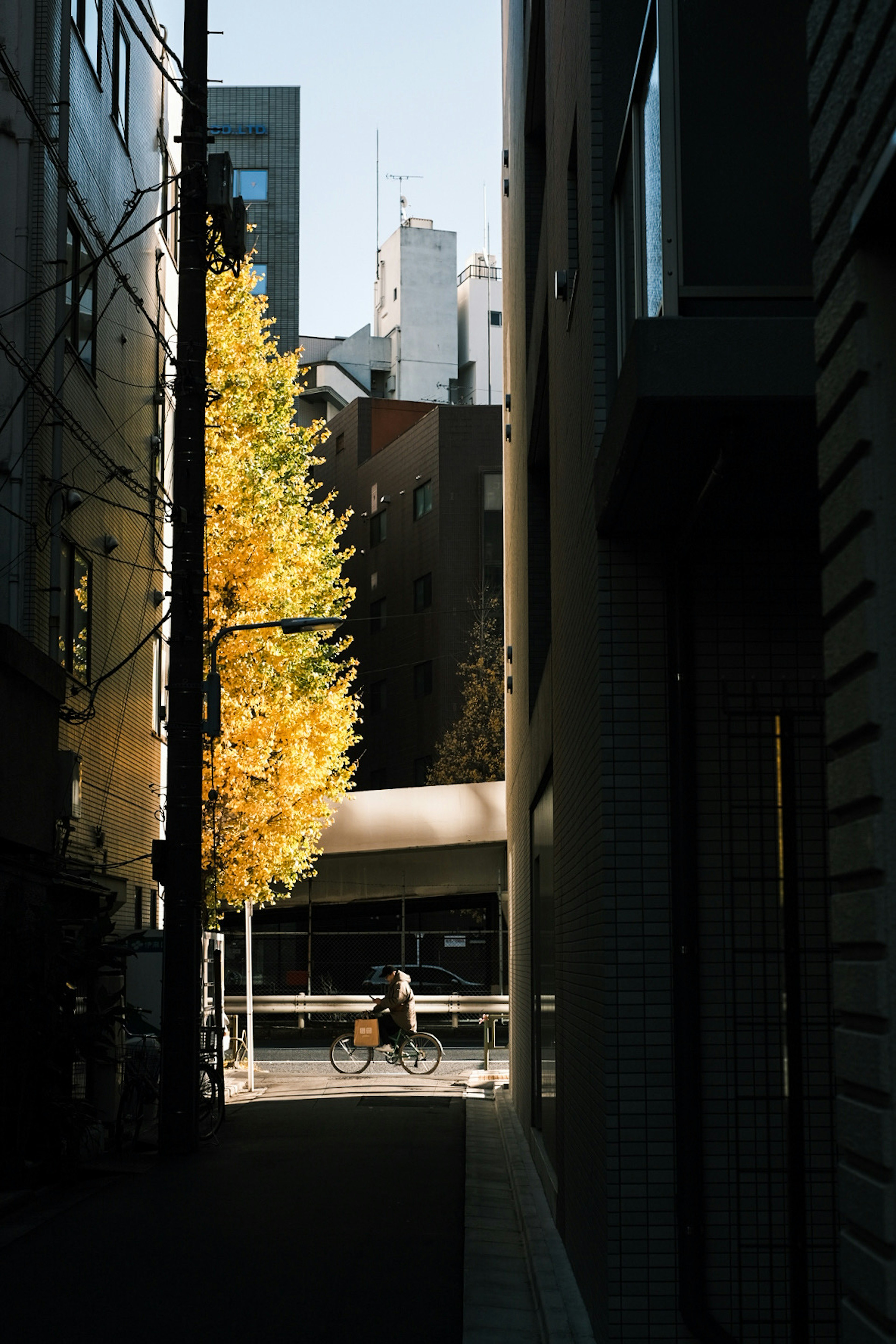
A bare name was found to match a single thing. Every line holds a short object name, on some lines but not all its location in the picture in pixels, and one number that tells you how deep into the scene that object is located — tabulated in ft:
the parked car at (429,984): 112.88
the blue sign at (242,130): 189.78
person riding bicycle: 76.84
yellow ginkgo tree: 77.51
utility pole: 47.60
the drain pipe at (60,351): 53.01
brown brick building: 152.87
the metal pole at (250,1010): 68.95
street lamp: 57.52
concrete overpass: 107.86
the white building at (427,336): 216.54
